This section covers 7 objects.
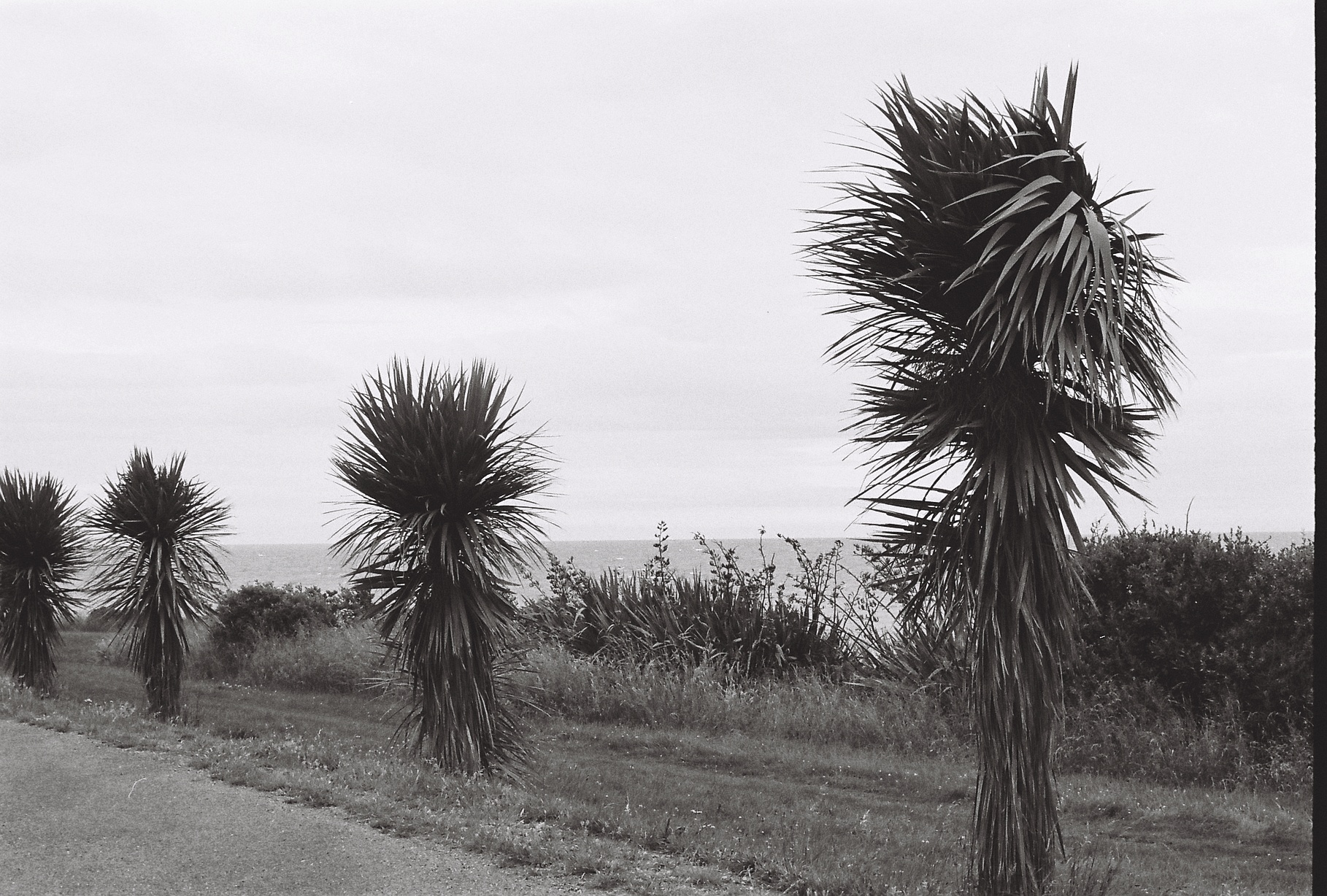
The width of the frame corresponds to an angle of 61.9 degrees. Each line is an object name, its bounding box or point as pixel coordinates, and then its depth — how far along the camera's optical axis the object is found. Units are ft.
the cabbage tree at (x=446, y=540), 29.94
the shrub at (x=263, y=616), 65.36
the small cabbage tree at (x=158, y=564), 42.50
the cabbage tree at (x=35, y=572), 51.78
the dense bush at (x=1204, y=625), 31.76
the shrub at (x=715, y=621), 45.93
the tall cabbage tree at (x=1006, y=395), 18.38
